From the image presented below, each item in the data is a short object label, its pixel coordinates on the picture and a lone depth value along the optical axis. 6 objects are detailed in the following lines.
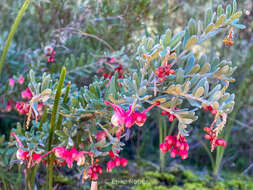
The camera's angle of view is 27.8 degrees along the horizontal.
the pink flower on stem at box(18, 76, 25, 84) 0.72
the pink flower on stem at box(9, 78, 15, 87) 0.74
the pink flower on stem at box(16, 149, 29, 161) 0.56
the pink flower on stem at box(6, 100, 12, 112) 0.76
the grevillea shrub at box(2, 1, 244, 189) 0.53
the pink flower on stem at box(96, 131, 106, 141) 0.61
